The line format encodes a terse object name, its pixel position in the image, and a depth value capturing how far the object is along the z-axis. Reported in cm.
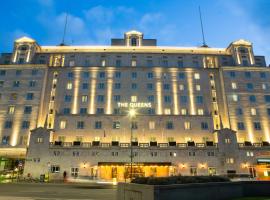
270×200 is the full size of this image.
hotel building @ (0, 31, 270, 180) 5781
